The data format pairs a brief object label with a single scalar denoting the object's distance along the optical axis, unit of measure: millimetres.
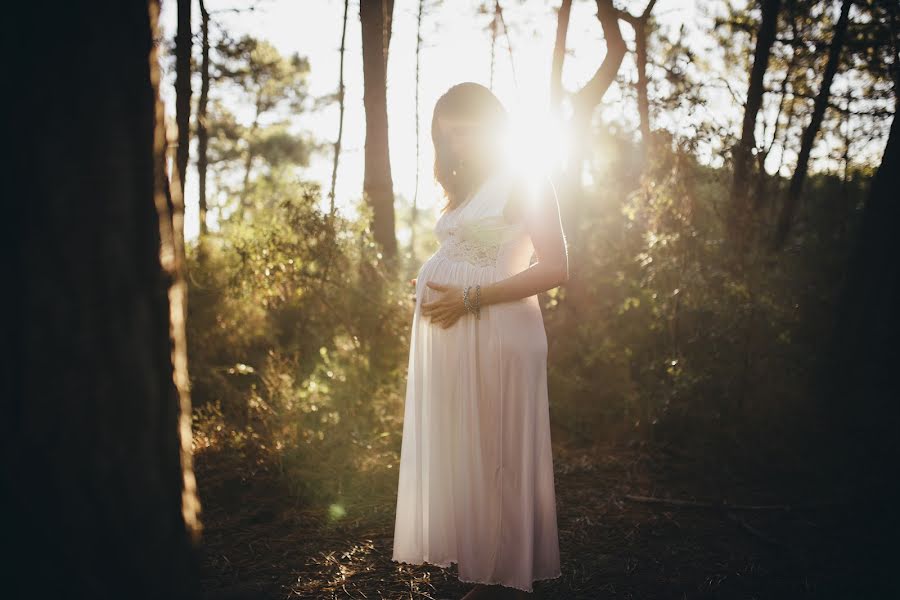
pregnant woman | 2383
